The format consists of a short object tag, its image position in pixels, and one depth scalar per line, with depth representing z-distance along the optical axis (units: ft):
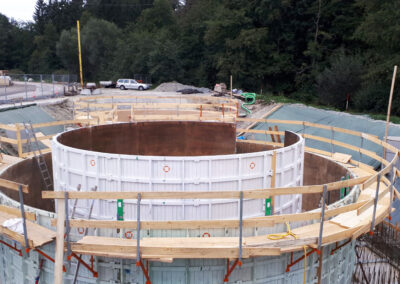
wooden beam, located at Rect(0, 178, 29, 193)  22.87
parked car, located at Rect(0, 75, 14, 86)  156.25
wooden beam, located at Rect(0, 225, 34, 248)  24.46
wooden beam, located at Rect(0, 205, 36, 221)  25.67
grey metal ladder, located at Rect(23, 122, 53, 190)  43.32
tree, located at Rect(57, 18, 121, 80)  229.04
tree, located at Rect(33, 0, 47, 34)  310.04
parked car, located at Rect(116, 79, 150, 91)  164.55
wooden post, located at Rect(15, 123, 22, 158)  45.27
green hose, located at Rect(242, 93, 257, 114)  112.66
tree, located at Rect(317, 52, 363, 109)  116.06
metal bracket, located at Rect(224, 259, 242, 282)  23.44
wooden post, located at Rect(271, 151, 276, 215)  33.12
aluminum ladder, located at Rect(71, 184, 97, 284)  24.52
